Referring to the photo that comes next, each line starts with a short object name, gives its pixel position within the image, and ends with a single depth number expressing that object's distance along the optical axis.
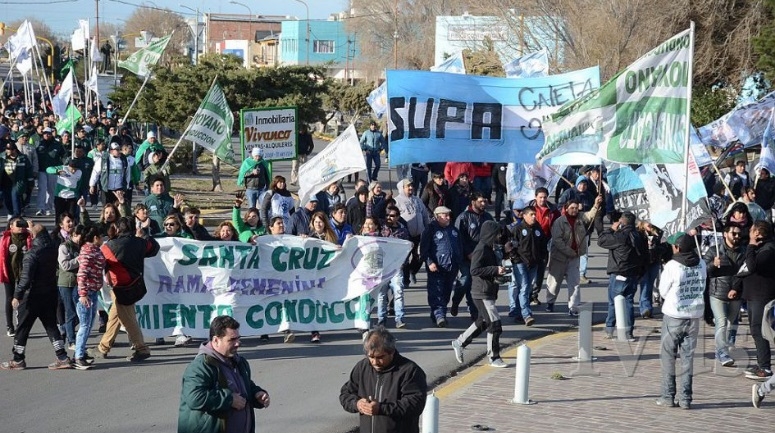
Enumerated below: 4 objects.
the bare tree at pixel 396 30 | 70.64
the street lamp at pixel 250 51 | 115.13
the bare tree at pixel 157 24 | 120.25
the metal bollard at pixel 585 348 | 12.14
